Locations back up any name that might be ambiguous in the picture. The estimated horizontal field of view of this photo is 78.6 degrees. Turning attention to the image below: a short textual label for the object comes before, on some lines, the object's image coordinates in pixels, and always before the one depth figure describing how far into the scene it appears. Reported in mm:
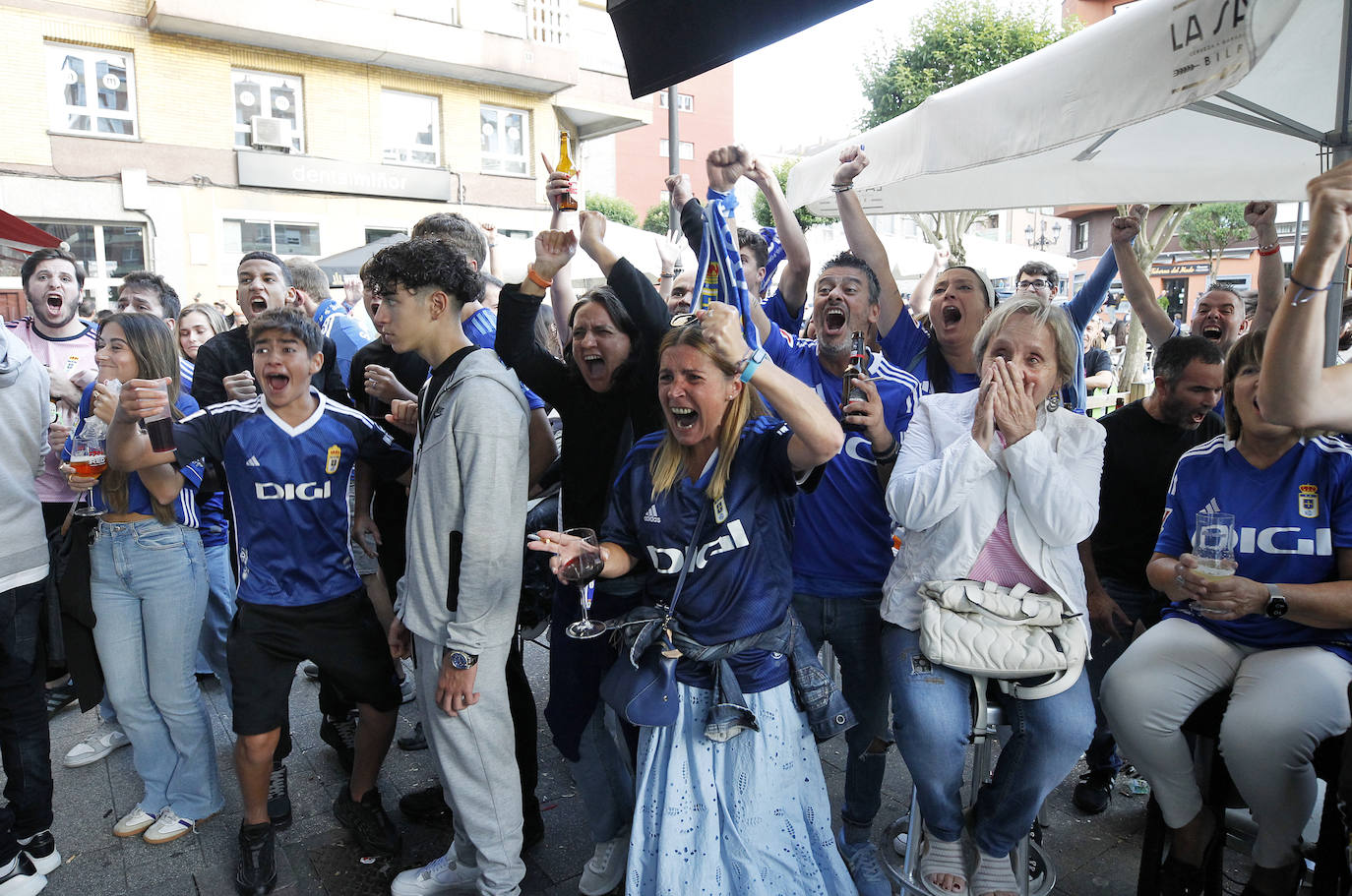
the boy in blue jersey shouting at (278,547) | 2947
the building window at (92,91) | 15297
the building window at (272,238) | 17281
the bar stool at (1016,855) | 2496
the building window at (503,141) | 20188
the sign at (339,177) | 17047
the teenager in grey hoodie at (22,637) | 2969
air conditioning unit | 16922
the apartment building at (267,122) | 15320
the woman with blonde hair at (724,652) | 2336
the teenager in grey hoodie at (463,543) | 2549
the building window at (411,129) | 18906
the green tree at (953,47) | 16922
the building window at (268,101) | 17234
